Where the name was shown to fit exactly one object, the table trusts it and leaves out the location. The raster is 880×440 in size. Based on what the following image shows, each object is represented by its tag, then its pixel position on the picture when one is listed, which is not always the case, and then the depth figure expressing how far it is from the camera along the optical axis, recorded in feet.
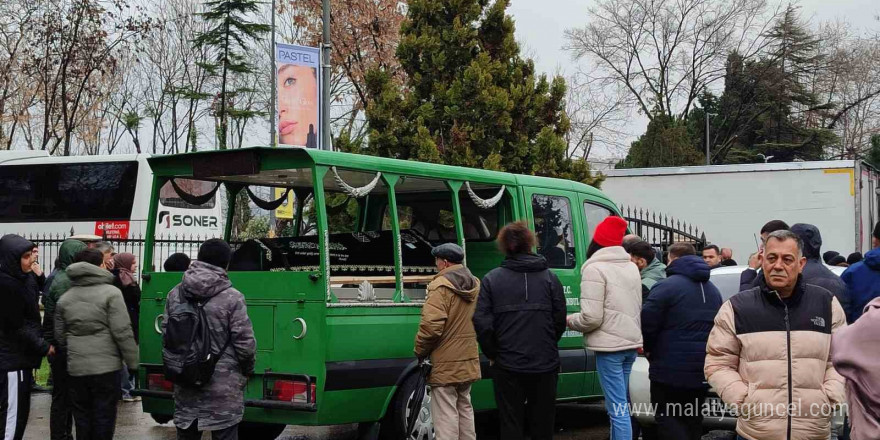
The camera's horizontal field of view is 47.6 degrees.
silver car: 25.67
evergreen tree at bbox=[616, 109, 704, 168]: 140.77
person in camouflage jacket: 20.15
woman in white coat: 24.47
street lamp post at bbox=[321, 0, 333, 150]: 53.98
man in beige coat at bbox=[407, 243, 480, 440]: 23.54
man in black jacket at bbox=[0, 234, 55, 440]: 23.39
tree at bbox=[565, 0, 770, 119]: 148.56
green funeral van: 23.85
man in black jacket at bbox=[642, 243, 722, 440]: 21.16
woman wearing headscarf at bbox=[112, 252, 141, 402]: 34.73
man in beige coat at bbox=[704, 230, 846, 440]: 15.78
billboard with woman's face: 50.78
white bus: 71.31
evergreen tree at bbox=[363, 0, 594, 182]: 56.13
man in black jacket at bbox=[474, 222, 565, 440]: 22.82
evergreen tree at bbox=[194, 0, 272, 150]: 109.19
